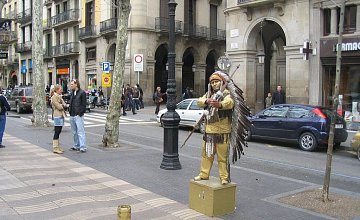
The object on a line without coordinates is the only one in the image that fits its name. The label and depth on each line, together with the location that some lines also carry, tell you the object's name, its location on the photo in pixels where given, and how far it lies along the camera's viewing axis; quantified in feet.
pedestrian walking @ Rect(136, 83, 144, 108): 95.96
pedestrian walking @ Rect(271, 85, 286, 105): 67.05
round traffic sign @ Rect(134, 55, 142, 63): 86.11
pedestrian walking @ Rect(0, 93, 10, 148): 37.60
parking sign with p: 79.38
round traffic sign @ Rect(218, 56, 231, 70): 66.48
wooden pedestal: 18.71
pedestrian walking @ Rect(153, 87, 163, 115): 81.35
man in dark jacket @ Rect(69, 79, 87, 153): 35.91
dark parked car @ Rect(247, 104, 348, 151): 42.55
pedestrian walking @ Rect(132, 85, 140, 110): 90.54
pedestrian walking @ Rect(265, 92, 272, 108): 71.88
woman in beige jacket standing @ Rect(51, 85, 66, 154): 35.78
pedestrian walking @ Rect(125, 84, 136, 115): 86.05
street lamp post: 28.14
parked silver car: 84.74
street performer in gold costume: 19.22
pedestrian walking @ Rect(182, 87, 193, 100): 95.69
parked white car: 57.57
